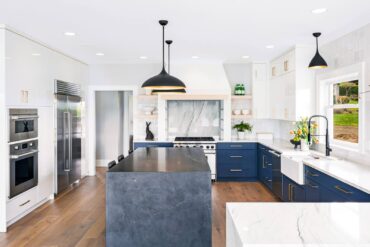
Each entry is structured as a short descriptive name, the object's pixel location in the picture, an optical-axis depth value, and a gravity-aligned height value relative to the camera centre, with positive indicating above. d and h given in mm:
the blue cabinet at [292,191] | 3816 -945
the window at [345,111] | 4004 +138
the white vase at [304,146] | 4609 -384
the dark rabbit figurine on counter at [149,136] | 6535 -319
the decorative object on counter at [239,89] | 6521 +686
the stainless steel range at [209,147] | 6121 -524
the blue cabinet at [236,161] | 6105 -807
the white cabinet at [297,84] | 4871 +610
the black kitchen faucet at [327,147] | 3938 -343
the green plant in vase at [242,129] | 6531 -173
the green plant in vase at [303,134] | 4562 -204
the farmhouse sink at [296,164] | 3791 -577
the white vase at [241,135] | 6529 -303
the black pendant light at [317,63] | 3766 +719
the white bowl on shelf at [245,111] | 6523 +203
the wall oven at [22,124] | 3798 -33
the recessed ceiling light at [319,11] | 3195 +1174
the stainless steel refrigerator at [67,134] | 5133 -230
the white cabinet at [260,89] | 6445 +676
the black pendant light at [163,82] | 3609 +467
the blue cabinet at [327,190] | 2566 -663
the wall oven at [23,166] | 3818 -602
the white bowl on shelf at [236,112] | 6588 +194
